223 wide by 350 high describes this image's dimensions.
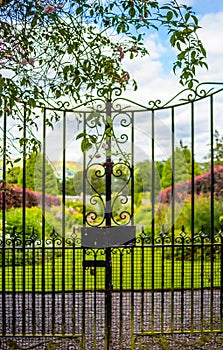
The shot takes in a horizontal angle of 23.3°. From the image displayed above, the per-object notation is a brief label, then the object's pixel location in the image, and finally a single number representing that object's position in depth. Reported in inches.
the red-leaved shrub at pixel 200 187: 247.0
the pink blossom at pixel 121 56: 142.7
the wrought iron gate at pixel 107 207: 150.7
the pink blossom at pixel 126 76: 143.7
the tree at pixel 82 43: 120.0
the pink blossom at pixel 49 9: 123.9
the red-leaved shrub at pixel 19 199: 272.0
